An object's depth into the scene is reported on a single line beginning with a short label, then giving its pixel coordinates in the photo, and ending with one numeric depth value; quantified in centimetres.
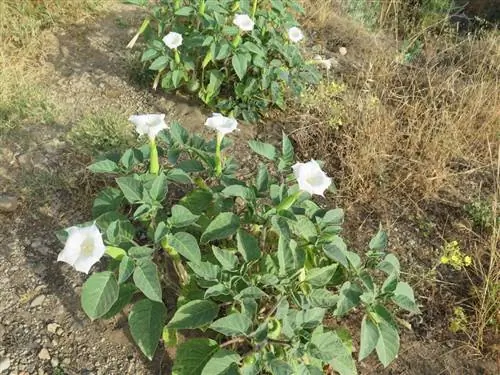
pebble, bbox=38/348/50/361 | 179
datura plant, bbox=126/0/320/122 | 253
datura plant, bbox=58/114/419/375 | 150
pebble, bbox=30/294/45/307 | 194
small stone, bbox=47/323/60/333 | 187
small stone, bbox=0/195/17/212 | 222
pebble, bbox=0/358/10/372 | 175
